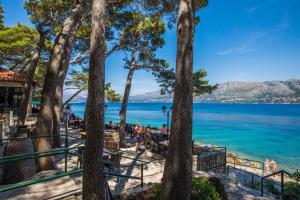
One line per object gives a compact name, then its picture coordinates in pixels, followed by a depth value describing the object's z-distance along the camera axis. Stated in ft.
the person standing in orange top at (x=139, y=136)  31.52
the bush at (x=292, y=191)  17.28
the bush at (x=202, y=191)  10.54
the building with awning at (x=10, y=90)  29.28
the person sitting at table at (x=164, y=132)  35.74
